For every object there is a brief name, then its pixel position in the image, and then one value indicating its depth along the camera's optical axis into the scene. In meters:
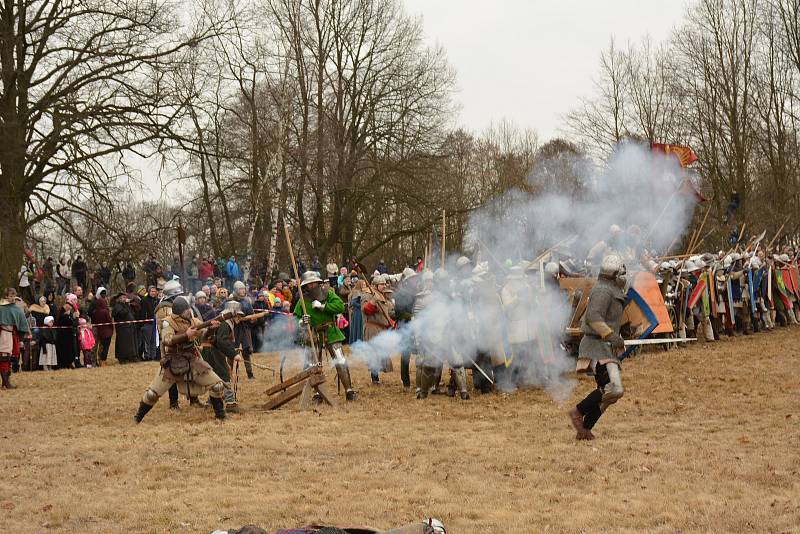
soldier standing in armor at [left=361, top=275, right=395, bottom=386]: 15.83
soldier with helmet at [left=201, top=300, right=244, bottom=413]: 13.96
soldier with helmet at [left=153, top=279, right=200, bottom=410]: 13.30
